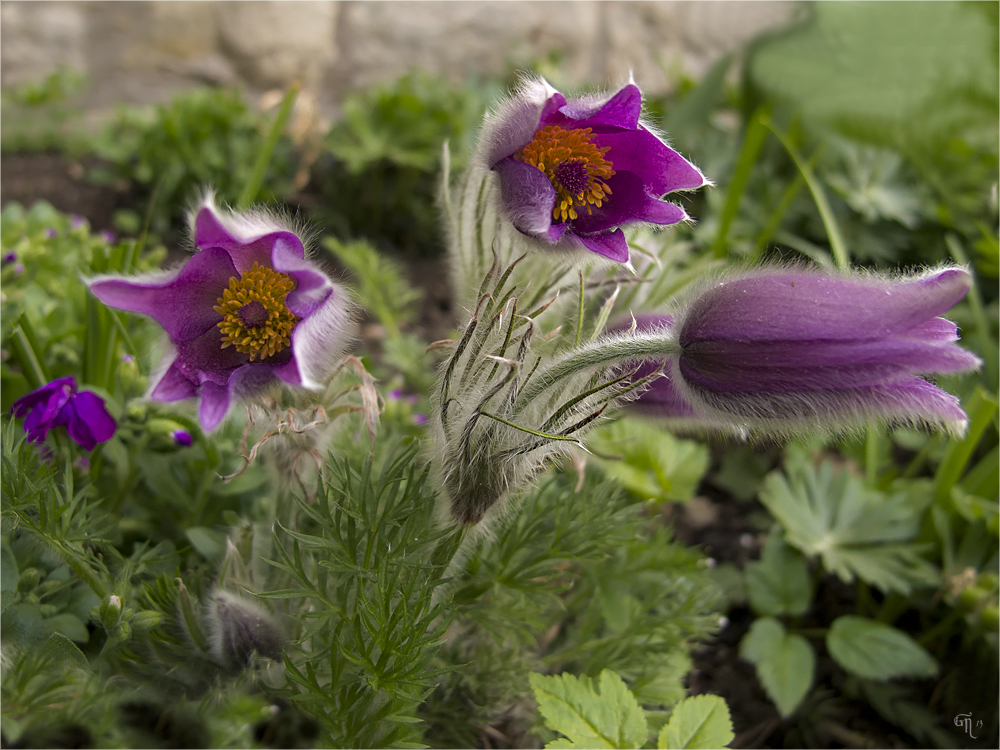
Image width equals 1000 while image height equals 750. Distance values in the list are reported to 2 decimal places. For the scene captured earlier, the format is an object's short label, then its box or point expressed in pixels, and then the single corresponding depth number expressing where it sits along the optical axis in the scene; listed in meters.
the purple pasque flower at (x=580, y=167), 0.17
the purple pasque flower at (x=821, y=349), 0.15
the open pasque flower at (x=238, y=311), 0.16
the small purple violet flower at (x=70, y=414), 0.19
